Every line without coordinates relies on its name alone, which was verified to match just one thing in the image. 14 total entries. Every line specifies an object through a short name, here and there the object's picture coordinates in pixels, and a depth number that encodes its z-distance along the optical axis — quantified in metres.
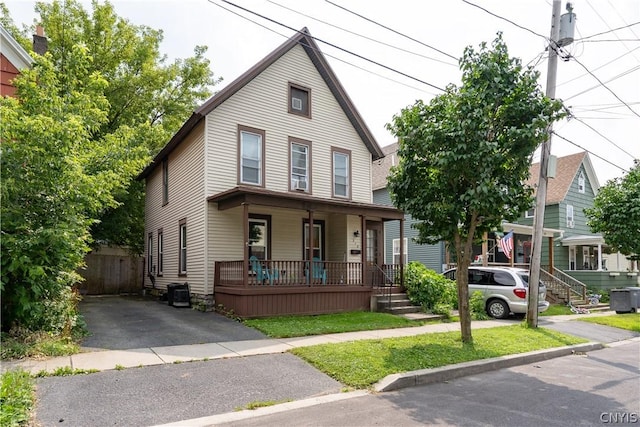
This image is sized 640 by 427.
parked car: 13.82
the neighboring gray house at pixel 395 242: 21.81
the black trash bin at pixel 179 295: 13.88
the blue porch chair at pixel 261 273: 12.16
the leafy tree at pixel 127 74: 20.12
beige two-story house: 12.65
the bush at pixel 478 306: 13.95
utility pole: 10.98
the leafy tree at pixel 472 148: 7.82
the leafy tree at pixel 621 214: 15.84
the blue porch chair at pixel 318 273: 12.91
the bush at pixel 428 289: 13.84
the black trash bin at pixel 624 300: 16.50
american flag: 17.89
